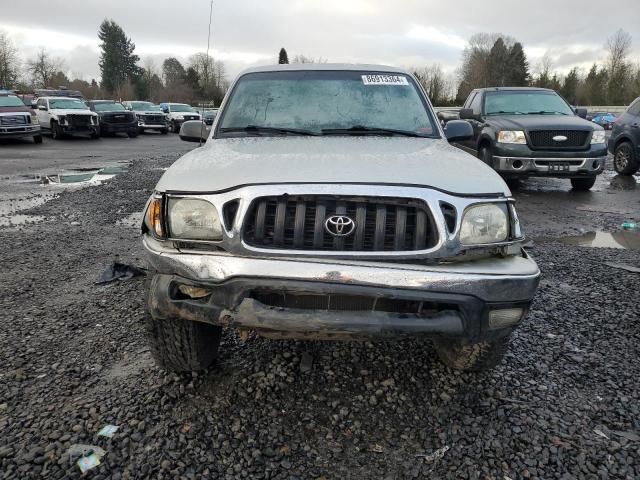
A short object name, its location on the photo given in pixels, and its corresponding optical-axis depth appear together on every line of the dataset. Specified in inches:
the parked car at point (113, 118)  887.1
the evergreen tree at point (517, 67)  2568.9
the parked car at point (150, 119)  1081.4
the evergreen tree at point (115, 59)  3004.4
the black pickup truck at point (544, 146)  327.3
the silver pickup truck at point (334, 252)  82.5
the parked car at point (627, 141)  422.3
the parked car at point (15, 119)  675.4
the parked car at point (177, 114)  1178.0
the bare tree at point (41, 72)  2490.2
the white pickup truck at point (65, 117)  792.3
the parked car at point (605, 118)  1428.8
